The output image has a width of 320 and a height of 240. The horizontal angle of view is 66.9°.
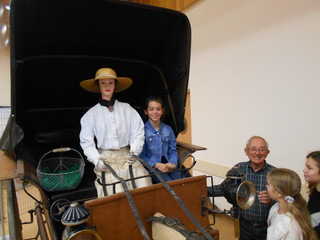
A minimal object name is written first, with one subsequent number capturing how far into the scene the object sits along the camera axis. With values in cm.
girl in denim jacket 204
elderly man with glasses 179
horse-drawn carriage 127
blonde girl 133
